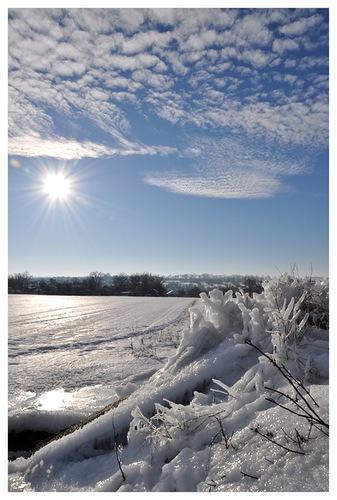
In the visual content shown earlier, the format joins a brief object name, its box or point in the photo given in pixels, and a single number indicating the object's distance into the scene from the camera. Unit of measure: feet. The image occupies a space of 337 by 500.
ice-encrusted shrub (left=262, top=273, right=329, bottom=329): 12.74
